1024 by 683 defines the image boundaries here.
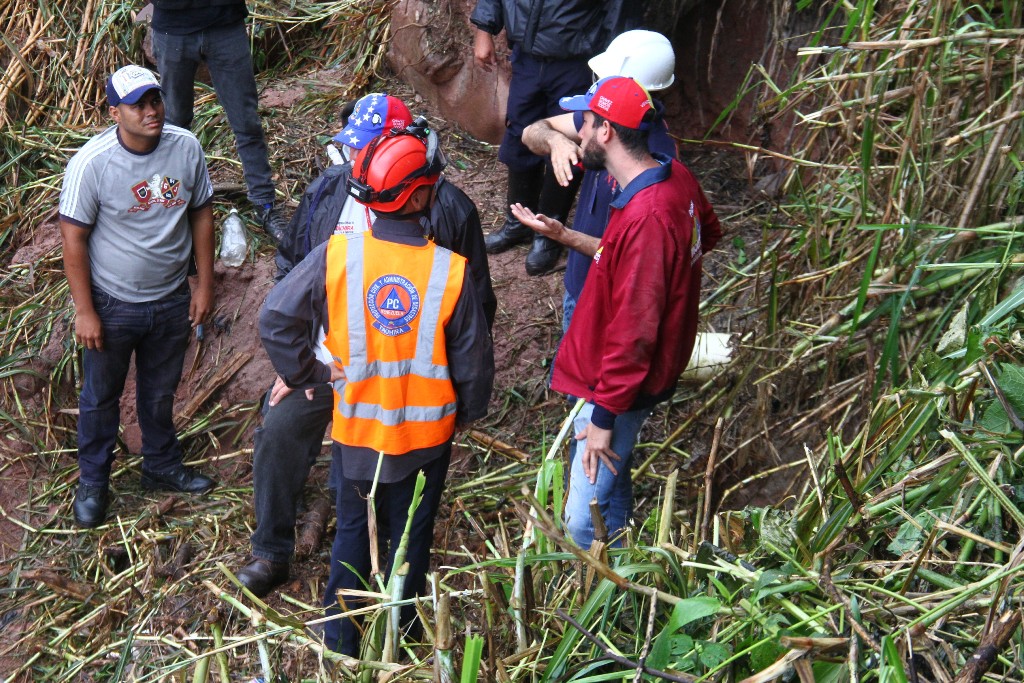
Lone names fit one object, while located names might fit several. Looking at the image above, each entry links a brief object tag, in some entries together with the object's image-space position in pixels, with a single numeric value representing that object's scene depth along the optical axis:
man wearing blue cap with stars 7.38
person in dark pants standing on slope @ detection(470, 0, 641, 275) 9.73
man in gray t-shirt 8.09
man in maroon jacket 6.07
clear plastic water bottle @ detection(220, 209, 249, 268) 11.33
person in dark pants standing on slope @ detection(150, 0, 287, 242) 10.81
